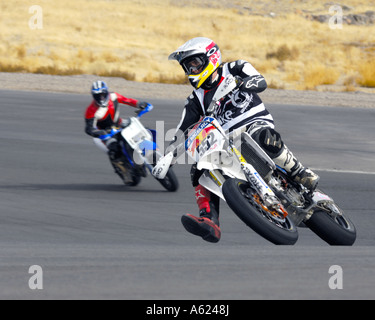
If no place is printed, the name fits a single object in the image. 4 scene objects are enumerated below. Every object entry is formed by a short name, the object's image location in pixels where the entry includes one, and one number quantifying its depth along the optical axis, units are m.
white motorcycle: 12.46
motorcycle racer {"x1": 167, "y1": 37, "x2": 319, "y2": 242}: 13.52
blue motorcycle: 22.50
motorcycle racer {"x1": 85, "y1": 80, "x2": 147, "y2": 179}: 22.86
